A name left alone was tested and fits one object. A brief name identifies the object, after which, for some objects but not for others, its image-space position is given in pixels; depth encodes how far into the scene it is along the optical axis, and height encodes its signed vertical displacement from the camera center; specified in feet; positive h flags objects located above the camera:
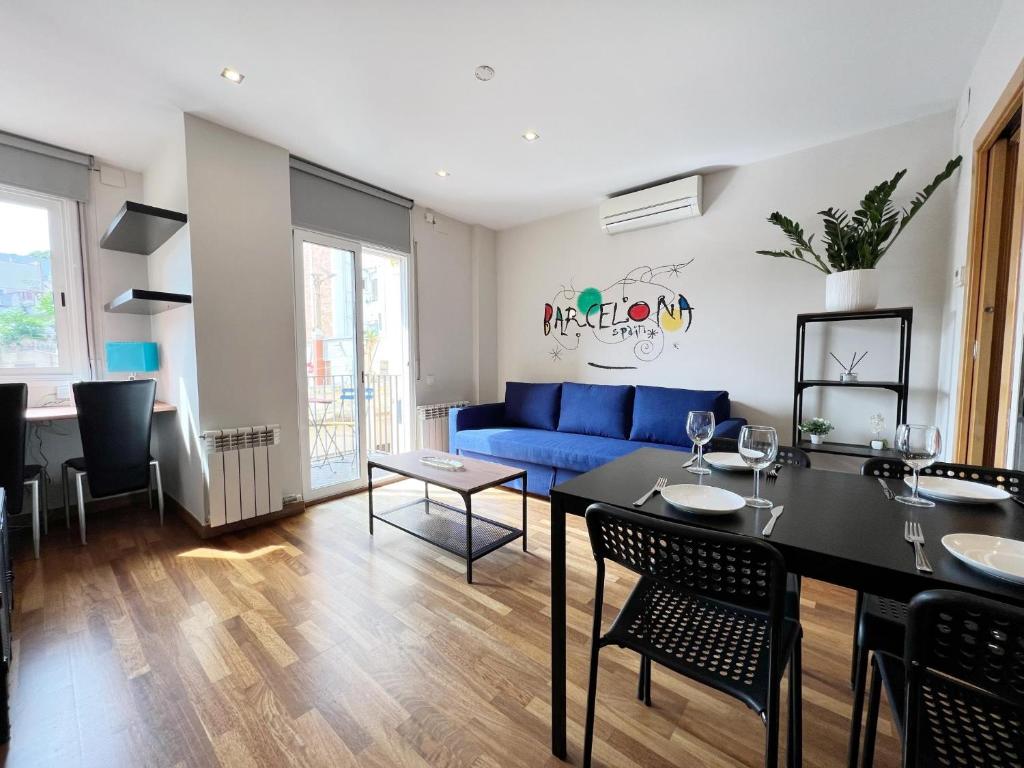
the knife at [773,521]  3.08 -1.25
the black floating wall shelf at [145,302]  8.21 +1.23
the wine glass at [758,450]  3.72 -0.79
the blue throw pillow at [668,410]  10.52 -1.31
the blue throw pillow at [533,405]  13.35 -1.46
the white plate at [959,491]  3.55 -1.15
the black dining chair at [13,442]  7.12 -1.40
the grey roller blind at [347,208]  10.49 +4.12
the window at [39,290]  9.23 +1.58
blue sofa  10.55 -1.91
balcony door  10.91 +0.47
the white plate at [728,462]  4.66 -1.16
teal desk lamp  9.80 +0.07
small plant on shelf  9.10 -1.49
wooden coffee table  7.66 -3.48
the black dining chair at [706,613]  2.81 -2.32
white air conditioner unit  10.89 +4.14
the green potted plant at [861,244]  7.83 +2.26
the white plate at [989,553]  2.48 -1.21
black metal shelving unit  8.16 -0.47
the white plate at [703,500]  3.41 -1.20
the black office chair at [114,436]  8.27 -1.54
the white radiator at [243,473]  8.96 -2.50
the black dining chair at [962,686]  2.11 -1.73
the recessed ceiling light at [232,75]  7.04 +4.79
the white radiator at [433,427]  13.56 -2.18
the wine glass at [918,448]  3.58 -0.76
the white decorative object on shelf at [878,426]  9.05 -1.42
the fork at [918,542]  2.54 -1.23
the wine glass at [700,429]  4.55 -0.75
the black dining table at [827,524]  2.58 -1.25
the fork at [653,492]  3.71 -1.23
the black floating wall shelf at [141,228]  8.03 +2.76
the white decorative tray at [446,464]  8.61 -2.16
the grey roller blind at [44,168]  8.93 +4.23
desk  8.04 -1.07
